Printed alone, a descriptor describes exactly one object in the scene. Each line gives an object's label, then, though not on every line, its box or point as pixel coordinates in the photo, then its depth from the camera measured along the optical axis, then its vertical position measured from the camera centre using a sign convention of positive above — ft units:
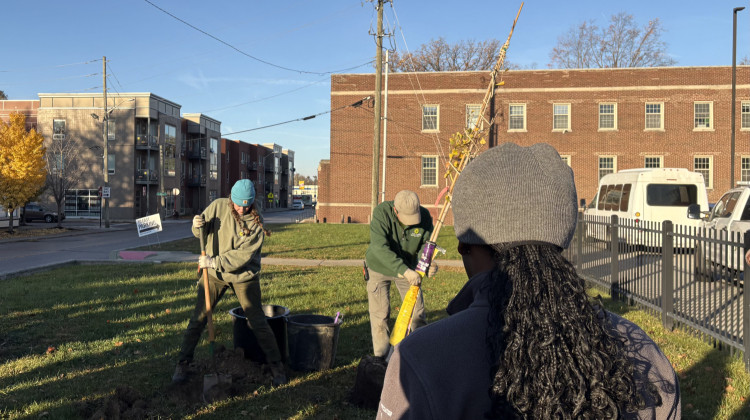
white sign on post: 55.26 -2.14
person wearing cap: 18.71 -1.56
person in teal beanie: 18.39 -2.03
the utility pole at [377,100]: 68.80 +13.17
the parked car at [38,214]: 132.87 -2.75
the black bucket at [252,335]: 19.60 -4.82
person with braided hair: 3.79 -0.99
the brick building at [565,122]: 112.78 +17.70
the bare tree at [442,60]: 167.94 +45.44
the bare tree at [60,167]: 108.17 +8.76
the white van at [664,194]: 55.21 +0.97
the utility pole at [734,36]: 82.00 +25.63
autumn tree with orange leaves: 92.79 +6.33
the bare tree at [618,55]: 159.12 +43.96
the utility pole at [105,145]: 115.03 +12.32
